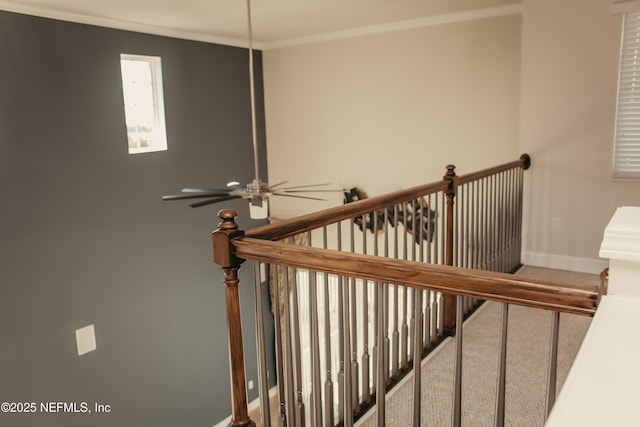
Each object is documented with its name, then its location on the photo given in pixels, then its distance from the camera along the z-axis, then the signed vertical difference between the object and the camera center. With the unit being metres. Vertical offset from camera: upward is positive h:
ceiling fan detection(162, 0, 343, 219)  3.57 -0.43
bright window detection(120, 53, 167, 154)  4.97 +0.28
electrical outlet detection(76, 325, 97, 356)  4.56 -1.73
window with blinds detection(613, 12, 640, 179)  4.02 +0.09
